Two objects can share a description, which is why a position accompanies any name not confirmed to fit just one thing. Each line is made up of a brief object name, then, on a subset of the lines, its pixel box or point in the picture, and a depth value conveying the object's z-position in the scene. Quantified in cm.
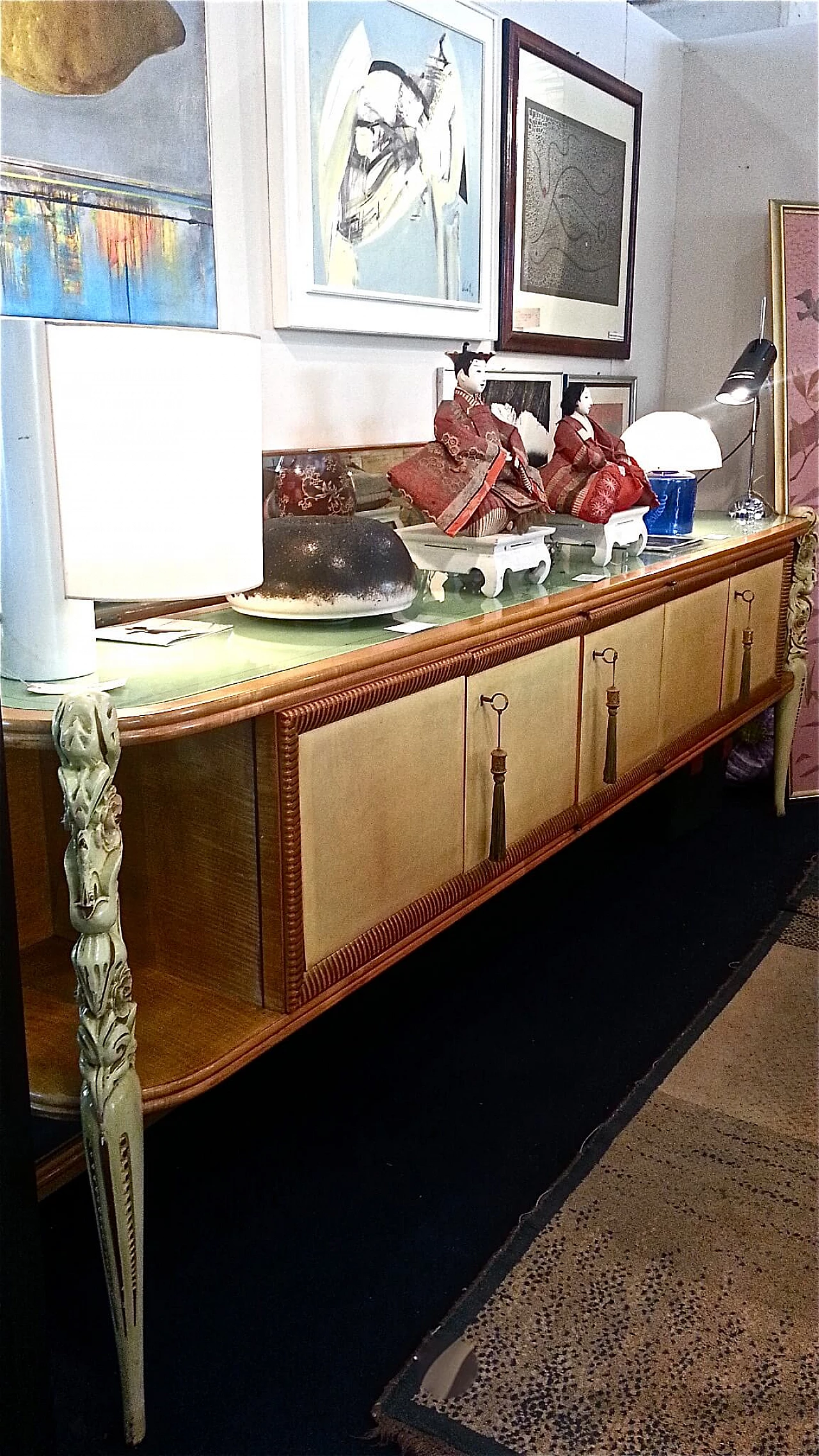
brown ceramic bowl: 174
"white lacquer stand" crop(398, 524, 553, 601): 211
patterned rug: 148
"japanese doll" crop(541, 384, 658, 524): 244
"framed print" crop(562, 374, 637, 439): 338
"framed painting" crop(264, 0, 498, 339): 211
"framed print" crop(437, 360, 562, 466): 288
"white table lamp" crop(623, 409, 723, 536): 298
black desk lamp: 325
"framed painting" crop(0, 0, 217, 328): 167
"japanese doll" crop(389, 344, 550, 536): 213
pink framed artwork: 352
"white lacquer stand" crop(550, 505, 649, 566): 246
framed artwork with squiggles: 281
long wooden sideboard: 148
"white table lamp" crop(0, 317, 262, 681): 125
